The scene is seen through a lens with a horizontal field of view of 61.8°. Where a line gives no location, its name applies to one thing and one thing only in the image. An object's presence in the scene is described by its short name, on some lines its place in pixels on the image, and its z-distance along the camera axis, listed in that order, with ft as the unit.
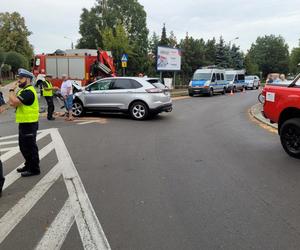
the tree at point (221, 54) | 129.87
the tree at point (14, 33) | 172.40
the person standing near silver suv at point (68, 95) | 30.20
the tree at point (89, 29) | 152.31
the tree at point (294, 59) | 201.22
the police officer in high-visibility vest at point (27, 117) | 13.18
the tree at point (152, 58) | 114.16
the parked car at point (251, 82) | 103.24
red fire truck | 55.53
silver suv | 29.77
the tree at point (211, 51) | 128.60
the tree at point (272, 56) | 239.91
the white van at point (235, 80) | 80.53
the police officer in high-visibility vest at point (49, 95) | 30.00
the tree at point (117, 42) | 118.18
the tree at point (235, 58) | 144.30
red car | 16.56
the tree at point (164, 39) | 107.88
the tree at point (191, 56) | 110.29
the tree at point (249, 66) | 174.18
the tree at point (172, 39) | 112.87
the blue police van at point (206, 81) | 64.36
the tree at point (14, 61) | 140.49
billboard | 73.55
